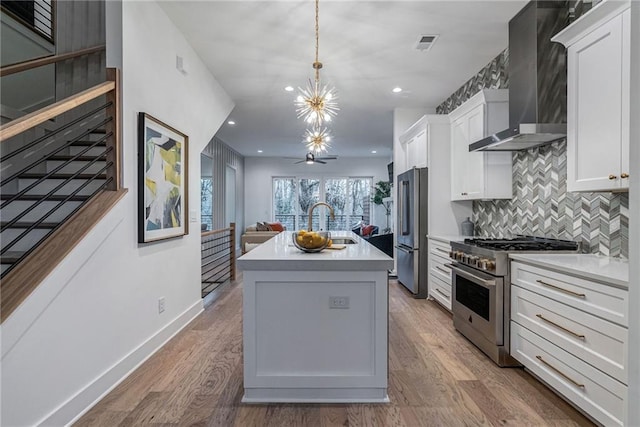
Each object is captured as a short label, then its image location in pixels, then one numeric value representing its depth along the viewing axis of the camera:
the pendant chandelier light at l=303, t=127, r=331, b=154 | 4.17
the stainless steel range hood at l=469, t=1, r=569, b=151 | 2.71
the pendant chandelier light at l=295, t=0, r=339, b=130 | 3.09
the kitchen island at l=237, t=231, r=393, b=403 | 2.08
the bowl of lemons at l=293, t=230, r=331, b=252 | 2.27
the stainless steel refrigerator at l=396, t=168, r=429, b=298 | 4.57
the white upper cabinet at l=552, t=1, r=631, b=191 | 1.96
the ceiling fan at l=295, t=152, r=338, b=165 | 7.12
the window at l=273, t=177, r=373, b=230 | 11.12
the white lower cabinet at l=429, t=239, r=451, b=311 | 3.91
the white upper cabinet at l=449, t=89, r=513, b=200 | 3.50
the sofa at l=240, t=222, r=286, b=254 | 7.57
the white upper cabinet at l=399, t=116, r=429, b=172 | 4.61
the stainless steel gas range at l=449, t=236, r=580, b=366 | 2.62
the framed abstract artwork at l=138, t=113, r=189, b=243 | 2.64
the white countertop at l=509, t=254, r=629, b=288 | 1.77
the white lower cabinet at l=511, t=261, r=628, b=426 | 1.73
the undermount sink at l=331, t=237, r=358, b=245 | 3.37
